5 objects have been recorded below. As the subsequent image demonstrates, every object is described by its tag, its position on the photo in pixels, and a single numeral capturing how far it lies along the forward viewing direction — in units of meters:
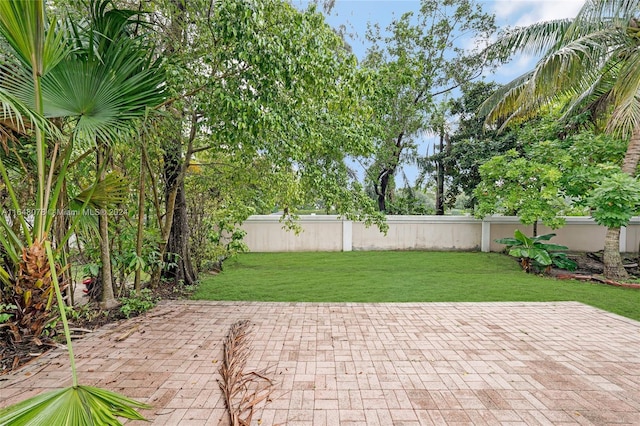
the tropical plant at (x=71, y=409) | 1.31
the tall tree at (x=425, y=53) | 9.38
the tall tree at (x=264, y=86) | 2.82
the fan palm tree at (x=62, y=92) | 2.17
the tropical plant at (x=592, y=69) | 5.62
